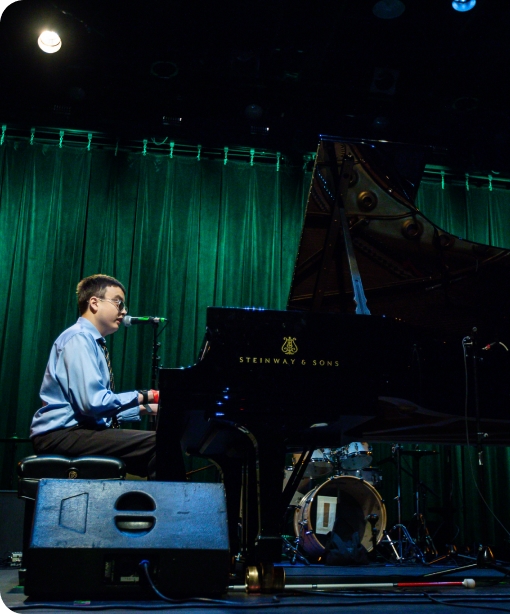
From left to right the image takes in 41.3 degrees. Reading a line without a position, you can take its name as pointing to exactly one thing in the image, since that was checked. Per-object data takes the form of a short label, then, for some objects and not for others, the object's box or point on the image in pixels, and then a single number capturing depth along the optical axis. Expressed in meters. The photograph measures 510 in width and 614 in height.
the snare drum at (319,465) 5.67
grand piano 2.68
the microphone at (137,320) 3.97
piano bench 3.09
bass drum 5.24
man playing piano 3.37
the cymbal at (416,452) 5.82
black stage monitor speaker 2.22
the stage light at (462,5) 5.41
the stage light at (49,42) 5.89
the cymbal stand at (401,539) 5.36
